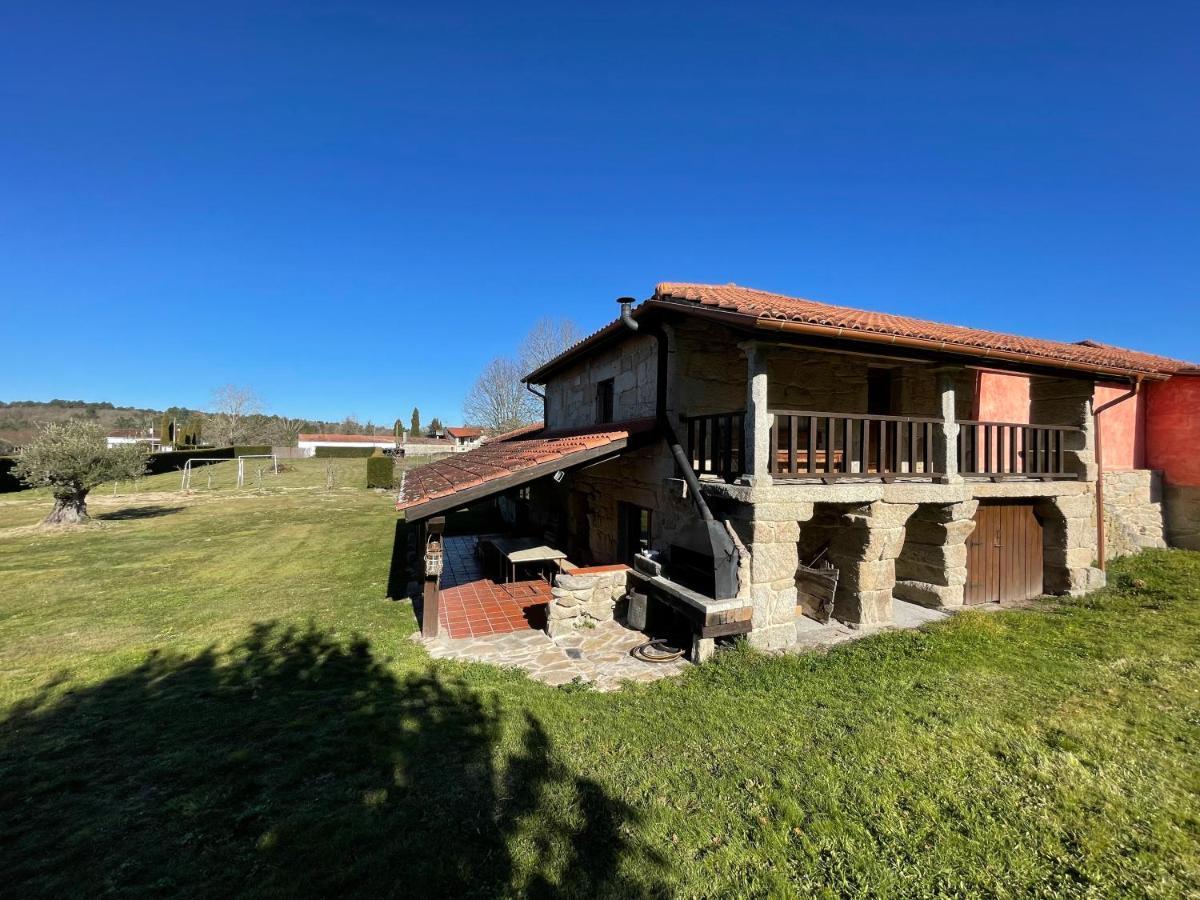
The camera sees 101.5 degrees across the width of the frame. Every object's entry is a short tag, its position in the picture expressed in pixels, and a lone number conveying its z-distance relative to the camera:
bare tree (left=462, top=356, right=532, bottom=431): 34.56
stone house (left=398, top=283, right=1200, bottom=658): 6.04
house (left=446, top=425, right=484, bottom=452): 61.25
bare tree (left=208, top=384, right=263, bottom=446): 58.06
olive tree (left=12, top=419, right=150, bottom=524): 14.79
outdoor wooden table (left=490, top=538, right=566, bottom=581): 9.27
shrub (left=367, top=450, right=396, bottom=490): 27.66
